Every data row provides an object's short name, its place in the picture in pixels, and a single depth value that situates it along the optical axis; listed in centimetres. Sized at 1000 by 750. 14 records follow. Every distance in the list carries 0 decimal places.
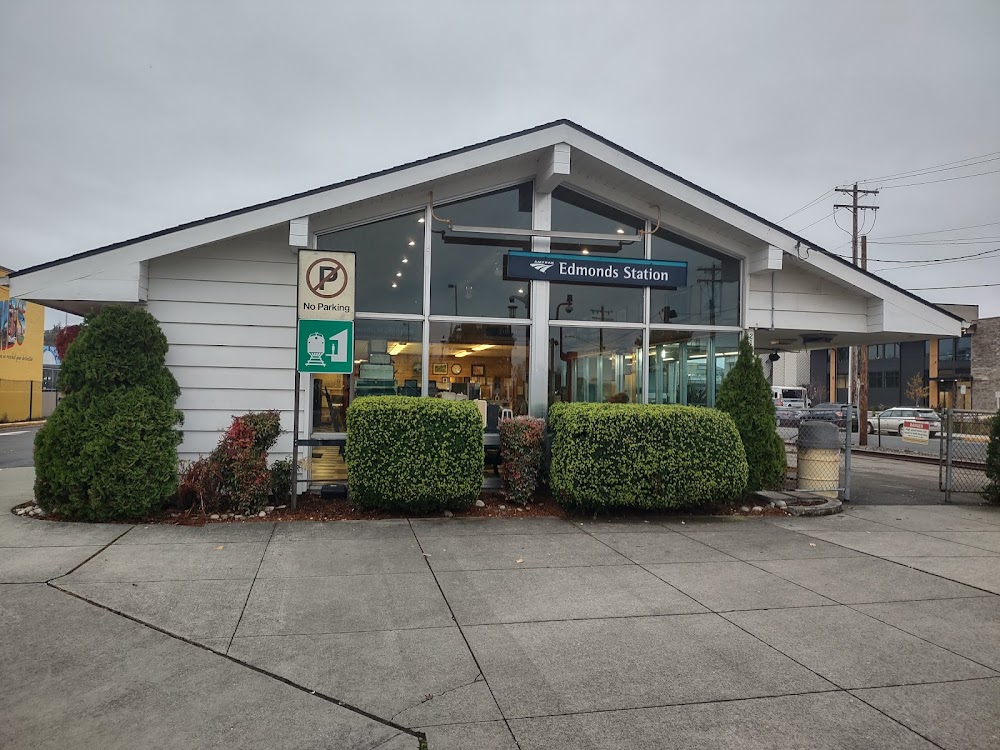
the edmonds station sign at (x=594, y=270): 934
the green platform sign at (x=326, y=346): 768
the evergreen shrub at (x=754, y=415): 913
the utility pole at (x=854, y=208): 2859
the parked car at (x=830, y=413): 3029
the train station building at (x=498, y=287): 838
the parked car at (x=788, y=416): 3079
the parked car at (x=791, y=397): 4497
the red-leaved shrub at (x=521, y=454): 830
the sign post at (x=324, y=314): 770
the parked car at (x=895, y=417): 3046
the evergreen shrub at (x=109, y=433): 698
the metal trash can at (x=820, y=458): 955
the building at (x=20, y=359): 2724
